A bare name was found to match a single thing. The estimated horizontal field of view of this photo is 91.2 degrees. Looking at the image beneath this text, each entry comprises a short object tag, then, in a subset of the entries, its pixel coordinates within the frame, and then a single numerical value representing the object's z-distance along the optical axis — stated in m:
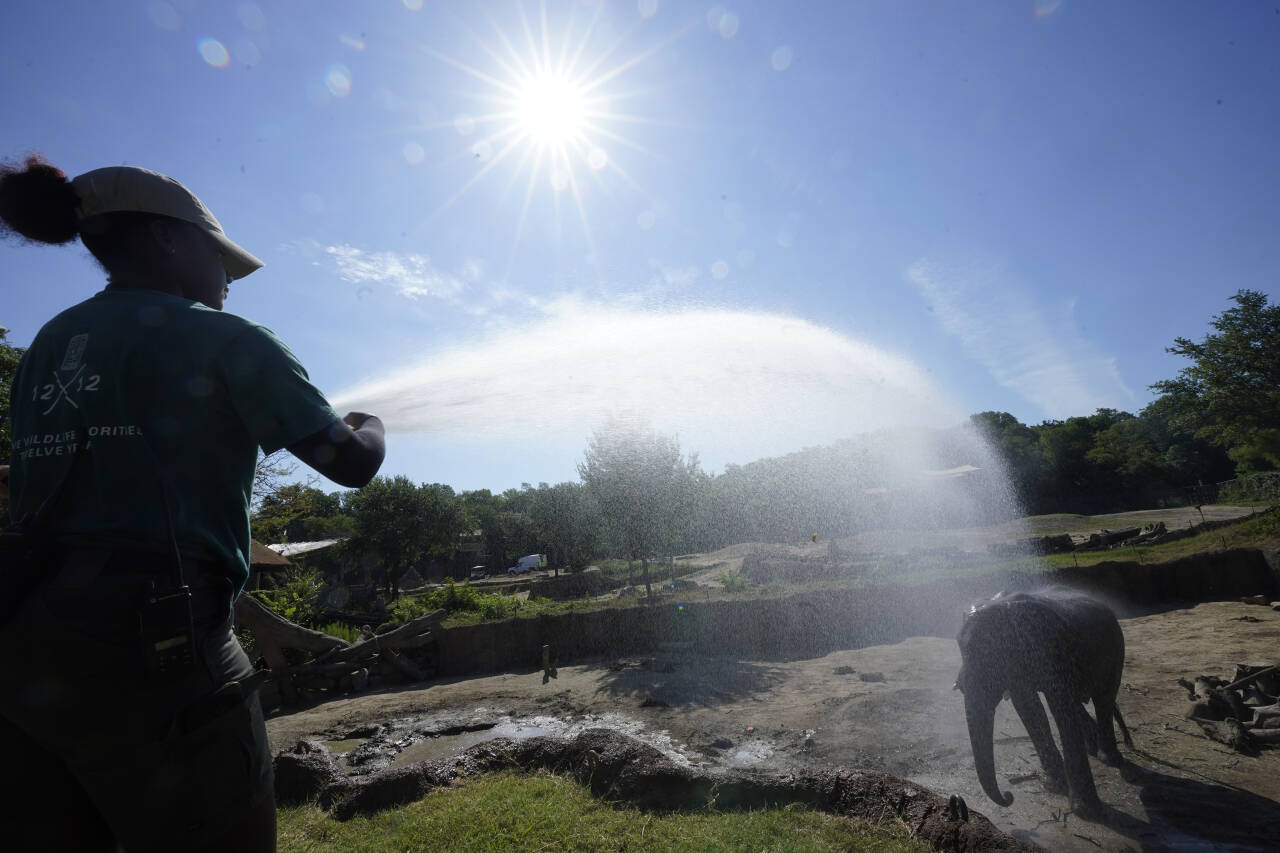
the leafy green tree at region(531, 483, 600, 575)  39.88
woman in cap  1.32
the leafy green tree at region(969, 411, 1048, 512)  59.75
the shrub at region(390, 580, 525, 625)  19.77
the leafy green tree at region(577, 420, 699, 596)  22.28
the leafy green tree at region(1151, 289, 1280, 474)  30.52
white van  61.19
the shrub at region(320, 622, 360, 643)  17.25
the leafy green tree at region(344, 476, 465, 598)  42.88
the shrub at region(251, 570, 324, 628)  16.64
